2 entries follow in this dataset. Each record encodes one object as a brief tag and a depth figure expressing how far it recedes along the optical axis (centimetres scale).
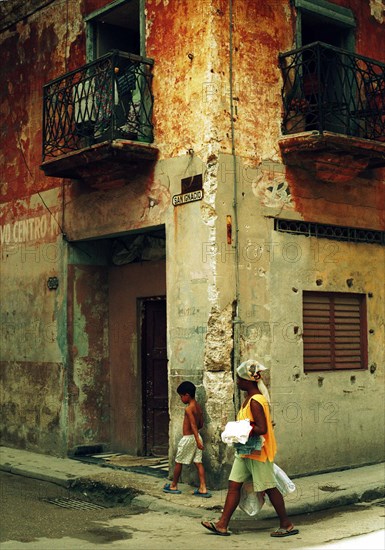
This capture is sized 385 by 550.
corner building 955
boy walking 901
